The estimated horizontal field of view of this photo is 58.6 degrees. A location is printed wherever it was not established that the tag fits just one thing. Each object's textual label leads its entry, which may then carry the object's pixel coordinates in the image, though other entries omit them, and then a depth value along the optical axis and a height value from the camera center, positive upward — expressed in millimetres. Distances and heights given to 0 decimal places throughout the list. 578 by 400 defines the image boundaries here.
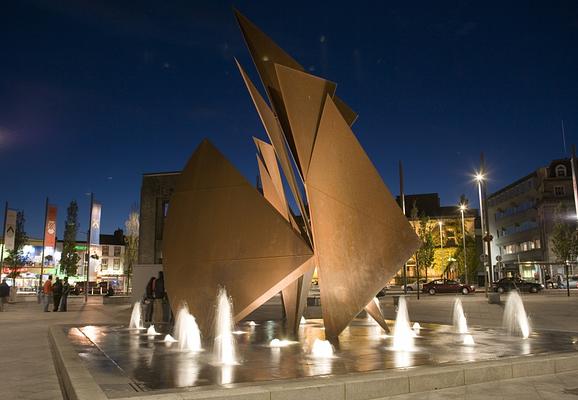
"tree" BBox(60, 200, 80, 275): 56875 +4272
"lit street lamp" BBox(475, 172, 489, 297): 29984 +5376
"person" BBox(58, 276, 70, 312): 24994 -803
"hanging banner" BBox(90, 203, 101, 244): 36781 +4221
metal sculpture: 10516 +1244
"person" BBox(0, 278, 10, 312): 24631 -489
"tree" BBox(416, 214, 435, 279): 55716 +3506
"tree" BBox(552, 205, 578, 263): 48625 +3513
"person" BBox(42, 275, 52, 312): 24094 -500
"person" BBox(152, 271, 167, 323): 16828 -564
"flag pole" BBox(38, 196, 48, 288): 36469 +4669
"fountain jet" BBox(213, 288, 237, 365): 10311 -930
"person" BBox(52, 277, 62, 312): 24719 -505
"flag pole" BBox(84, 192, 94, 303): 35469 +4723
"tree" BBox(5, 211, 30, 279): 53059 +4498
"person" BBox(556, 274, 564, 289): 52741 -207
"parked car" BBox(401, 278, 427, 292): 52734 -693
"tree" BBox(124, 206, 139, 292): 44781 +3868
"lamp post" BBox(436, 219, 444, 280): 62875 +3524
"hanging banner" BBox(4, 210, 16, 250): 31188 +3256
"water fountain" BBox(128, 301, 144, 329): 15453 -1116
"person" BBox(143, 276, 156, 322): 17375 -603
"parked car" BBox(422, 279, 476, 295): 42188 -644
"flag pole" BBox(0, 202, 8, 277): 30475 +3220
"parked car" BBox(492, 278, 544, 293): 40812 -505
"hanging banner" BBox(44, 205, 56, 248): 37594 +3977
